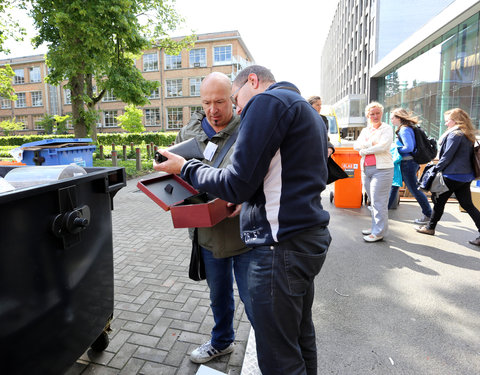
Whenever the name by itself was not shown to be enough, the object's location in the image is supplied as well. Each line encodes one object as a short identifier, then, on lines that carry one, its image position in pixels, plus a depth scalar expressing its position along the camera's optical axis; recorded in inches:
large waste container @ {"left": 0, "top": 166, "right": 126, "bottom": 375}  54.1
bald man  74.2
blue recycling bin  258.5
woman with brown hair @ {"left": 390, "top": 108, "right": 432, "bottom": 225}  214.5
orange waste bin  259.4
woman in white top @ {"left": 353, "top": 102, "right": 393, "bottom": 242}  181.5
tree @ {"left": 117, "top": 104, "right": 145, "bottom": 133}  1176.2
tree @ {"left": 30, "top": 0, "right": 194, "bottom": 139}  393.4
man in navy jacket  50.9
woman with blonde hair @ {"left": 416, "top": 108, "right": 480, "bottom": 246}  175.9
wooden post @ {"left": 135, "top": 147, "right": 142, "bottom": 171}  493.4
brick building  1667.1
